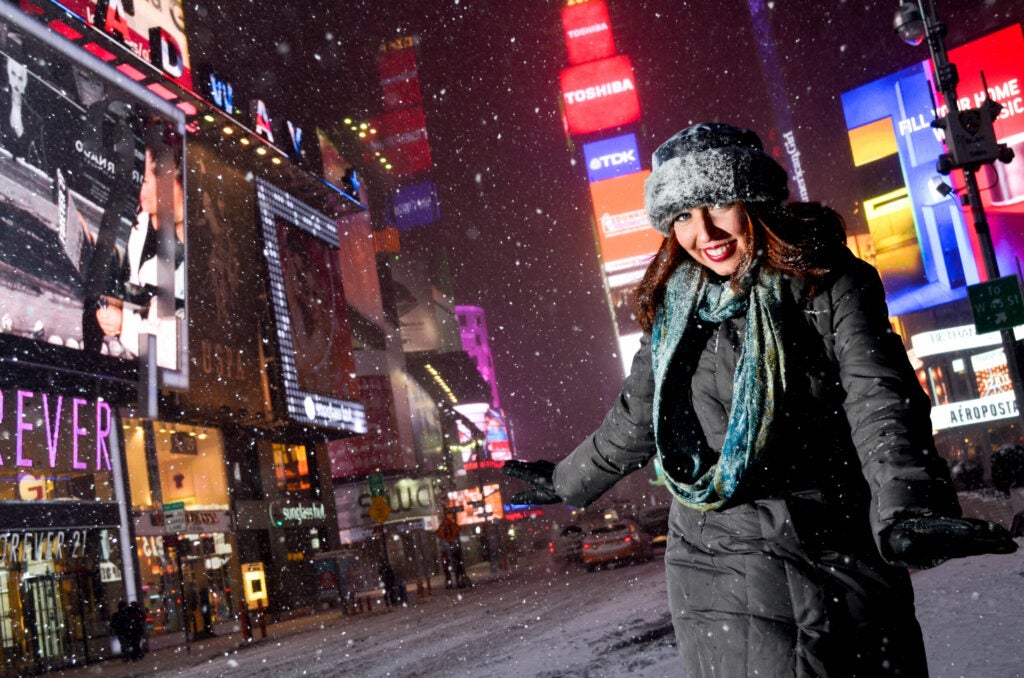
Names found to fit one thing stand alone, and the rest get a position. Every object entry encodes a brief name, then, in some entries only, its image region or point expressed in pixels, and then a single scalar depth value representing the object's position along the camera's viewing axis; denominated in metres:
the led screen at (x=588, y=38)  99.00
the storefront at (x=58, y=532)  20.53
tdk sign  91.94
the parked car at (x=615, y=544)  22.69
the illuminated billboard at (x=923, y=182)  46.12
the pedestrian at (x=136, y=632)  21.14
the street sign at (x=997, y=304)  12.15
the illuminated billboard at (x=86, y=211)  19.67
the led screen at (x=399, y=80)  94.12
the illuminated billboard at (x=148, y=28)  26.06
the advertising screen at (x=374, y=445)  52.12
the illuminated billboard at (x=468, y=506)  57.38
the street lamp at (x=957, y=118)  12.88
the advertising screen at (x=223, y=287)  31.44
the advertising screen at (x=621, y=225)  87.56
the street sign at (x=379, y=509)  24.50
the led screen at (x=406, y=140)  94.12
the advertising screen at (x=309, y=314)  35.66
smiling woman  2.18
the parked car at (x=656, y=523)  27.61
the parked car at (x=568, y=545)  28.03
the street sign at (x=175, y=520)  21.66
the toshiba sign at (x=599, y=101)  96.38
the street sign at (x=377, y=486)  25.37
